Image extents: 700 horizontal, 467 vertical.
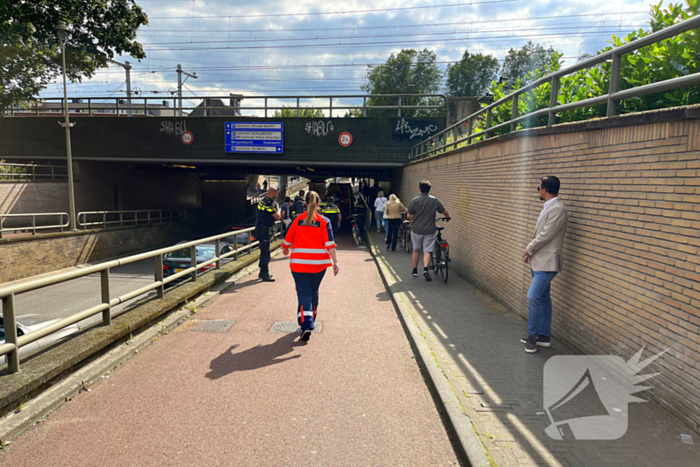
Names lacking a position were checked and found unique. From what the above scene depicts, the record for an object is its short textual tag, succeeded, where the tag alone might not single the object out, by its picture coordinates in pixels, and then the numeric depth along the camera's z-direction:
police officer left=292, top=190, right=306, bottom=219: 10.84
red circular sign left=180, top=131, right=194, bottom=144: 21.22
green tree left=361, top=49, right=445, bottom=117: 57.47
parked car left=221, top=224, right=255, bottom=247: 13.67
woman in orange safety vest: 5.29
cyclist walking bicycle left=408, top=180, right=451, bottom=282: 8.41
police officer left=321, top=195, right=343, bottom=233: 14.57
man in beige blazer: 4.49
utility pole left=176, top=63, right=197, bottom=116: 40.18
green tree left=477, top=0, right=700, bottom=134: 4.18
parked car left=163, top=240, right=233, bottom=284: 8.12
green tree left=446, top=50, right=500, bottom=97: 61.50
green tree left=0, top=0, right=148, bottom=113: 13.33
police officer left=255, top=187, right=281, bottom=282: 8.62
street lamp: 13.91
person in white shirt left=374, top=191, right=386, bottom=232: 17.31
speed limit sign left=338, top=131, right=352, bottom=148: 21.25
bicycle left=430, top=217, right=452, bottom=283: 8.46
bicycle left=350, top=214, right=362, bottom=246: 17.38
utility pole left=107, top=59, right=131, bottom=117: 32.50
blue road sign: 21.06
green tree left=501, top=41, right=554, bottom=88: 60.03
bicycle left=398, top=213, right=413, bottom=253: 13.18
